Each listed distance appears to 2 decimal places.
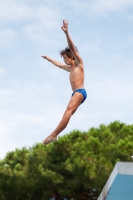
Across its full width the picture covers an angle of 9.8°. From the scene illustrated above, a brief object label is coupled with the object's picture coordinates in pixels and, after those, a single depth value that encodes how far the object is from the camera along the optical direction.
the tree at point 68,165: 25.30
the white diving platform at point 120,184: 12.46
